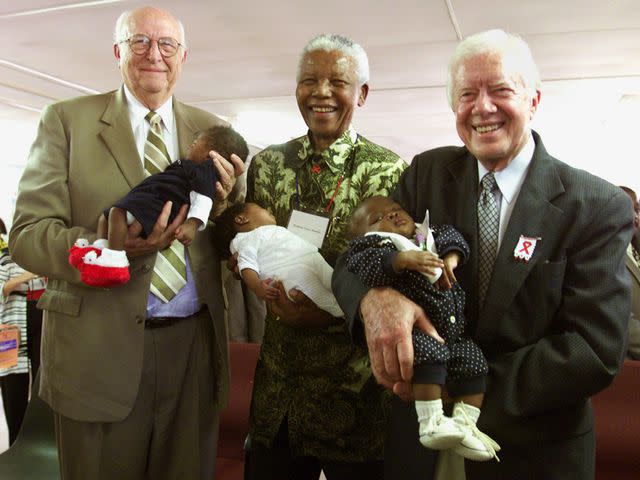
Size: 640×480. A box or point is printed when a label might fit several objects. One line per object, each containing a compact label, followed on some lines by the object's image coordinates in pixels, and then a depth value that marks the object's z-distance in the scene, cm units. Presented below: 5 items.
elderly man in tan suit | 179
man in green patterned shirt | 192
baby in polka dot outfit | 137
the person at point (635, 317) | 345
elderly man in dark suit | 140
